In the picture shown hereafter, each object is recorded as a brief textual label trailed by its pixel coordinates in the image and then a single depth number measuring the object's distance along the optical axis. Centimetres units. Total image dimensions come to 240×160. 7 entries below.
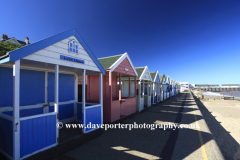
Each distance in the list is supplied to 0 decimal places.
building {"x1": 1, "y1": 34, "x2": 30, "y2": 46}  1171
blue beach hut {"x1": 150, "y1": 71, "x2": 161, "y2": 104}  1547
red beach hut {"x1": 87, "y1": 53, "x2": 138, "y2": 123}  709
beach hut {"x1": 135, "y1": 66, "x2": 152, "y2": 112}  1105
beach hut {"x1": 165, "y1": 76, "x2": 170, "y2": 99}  2475
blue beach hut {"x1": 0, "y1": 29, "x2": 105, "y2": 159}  312
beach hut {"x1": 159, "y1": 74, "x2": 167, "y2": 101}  2025
